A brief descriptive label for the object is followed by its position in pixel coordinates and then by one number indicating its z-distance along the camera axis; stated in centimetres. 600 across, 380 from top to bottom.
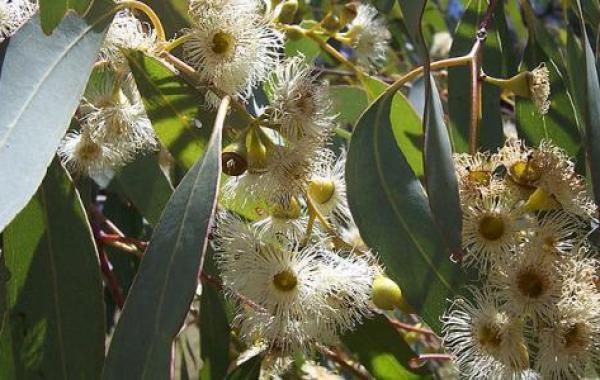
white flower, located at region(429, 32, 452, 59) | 79
